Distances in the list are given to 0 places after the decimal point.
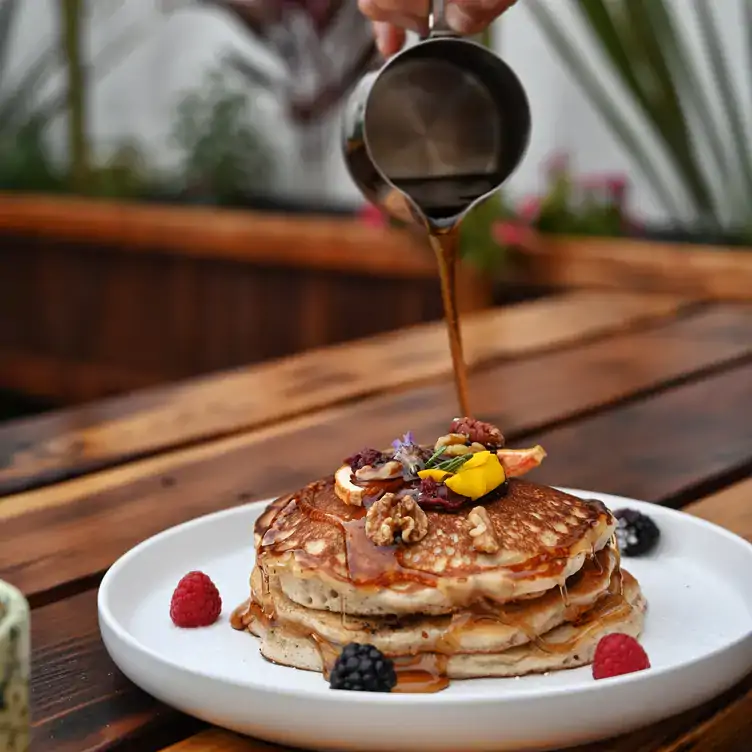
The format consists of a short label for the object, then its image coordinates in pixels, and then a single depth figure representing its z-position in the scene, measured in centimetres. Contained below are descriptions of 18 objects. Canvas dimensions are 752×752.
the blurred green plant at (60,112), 470
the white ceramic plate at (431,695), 61
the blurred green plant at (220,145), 467
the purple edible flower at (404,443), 74
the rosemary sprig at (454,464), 72
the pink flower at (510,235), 329
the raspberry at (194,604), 74
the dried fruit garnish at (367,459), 74
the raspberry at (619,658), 67
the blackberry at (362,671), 65
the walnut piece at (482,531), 68
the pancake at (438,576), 68
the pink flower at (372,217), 351
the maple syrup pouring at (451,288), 92
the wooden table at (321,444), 69
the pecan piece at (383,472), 72
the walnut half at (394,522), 69
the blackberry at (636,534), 82
